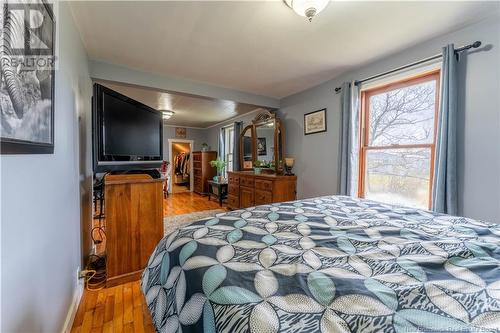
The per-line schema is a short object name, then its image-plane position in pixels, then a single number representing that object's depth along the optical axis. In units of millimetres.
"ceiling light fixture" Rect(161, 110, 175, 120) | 4835
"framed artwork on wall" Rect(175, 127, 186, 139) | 6893
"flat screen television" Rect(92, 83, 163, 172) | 1740
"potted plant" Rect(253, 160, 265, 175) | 4074
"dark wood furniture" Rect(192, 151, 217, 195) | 6323
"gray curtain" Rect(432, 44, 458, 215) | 1856
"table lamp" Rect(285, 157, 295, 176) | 3701
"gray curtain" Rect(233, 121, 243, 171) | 4961
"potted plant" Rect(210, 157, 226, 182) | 5488
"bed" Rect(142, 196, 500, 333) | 550
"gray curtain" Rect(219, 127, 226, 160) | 6082
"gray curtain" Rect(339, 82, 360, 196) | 2715
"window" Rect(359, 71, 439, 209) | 2213
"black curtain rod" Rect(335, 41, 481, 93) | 1781
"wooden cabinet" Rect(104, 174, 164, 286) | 1874
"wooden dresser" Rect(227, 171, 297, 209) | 3473
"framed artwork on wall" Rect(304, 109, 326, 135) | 3218
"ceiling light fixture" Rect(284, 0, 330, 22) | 1426
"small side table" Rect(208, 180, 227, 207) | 5133
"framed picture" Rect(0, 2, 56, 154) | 683
